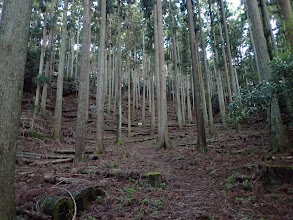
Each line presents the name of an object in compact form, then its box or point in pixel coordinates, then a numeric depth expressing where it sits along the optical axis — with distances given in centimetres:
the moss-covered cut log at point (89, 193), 338
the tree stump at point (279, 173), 379
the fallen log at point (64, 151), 815
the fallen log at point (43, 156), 679
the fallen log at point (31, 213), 261
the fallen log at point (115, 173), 502
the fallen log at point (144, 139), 1422
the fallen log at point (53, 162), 605
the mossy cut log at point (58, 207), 272
